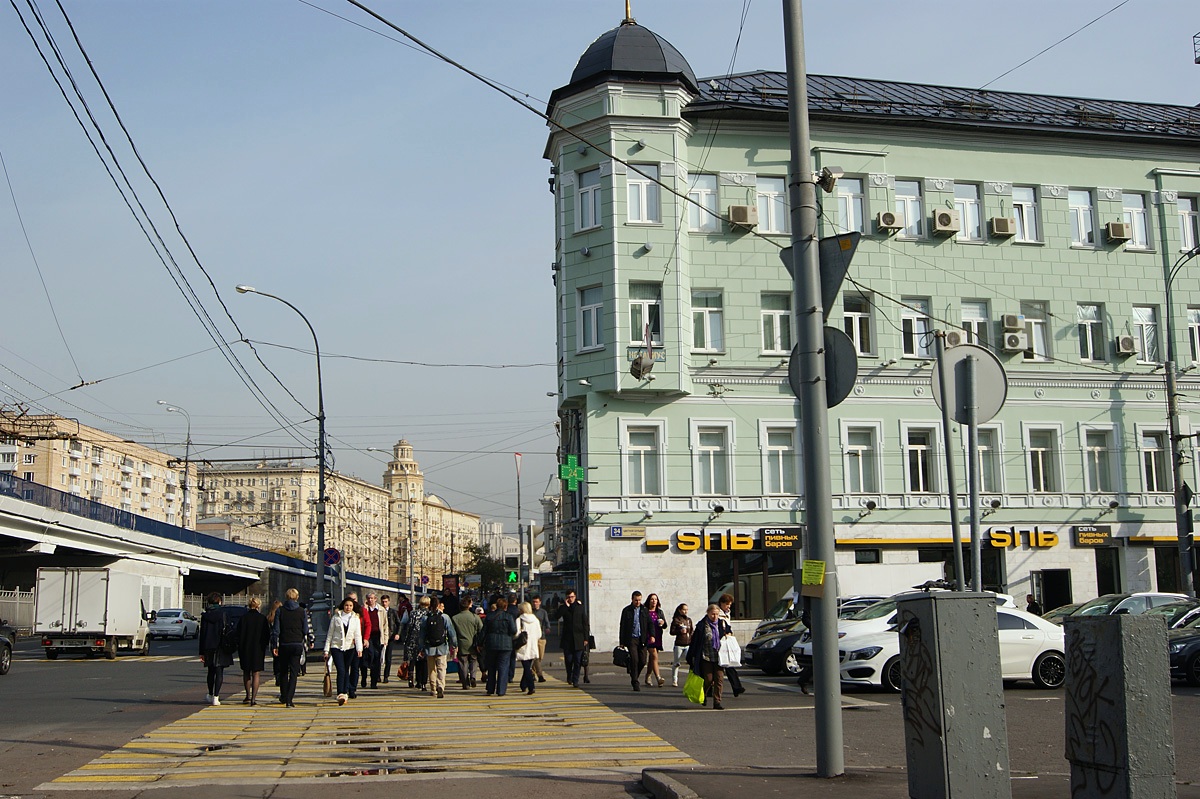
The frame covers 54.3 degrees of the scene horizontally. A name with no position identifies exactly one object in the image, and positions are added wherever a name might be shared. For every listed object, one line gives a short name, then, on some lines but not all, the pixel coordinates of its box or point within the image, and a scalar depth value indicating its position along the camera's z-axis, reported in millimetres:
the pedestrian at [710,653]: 17266
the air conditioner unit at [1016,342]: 37250
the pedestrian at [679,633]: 22219
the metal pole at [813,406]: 9211
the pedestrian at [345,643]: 18875
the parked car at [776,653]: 25328
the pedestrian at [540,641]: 22088
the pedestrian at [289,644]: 18500
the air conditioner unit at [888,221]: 36688
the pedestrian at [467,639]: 21781
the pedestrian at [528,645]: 20766
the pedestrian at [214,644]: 18438
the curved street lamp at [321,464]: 36719
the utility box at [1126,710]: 6078
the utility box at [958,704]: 7141
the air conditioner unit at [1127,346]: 38125
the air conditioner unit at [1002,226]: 37688
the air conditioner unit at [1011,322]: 37438
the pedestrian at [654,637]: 21922
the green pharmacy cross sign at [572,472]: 34969
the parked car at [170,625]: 54281
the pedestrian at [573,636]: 22047
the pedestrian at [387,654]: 24984
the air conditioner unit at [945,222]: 37219
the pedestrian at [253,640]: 18562
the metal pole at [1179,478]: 32344
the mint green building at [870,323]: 35375
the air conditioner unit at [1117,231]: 38469
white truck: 36875
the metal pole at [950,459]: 9148
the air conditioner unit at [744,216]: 36000
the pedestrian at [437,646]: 20453
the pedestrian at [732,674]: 18672
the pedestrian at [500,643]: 20203
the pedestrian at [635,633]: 21656
